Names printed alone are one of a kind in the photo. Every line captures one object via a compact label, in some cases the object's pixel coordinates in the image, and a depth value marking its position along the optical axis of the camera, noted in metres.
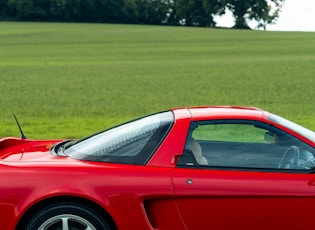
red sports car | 4.12
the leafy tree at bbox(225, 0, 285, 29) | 102.31
